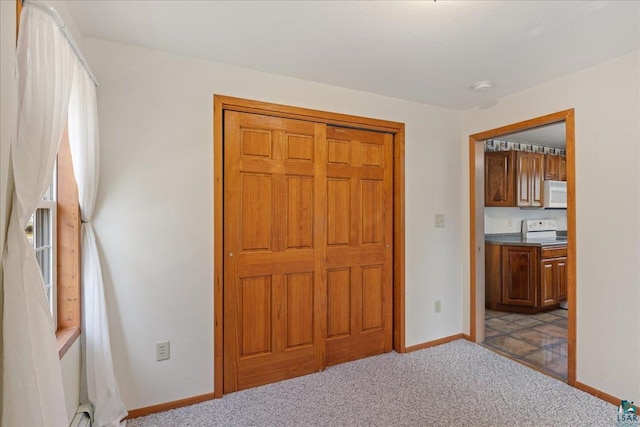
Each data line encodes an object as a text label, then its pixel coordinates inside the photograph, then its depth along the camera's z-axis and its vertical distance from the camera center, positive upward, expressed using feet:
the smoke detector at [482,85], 8.58 +3.36
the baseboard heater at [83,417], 5.82 -3.60
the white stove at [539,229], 16.52 -0.71
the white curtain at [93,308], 5.99 -1.73
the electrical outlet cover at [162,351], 7.07 -2.88
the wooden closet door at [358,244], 9.23 -0.83
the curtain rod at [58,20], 4.09 +2.58
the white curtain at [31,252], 3.54 -0.41
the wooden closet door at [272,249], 7.91 -0.85
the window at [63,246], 5.88 -0.57
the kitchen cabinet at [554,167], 15.67 +2.24
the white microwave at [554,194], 15.53 +0.97
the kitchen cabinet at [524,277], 13.61 -2.60
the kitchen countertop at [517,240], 13.86 -1.14
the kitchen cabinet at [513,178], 14.75 +1.63
